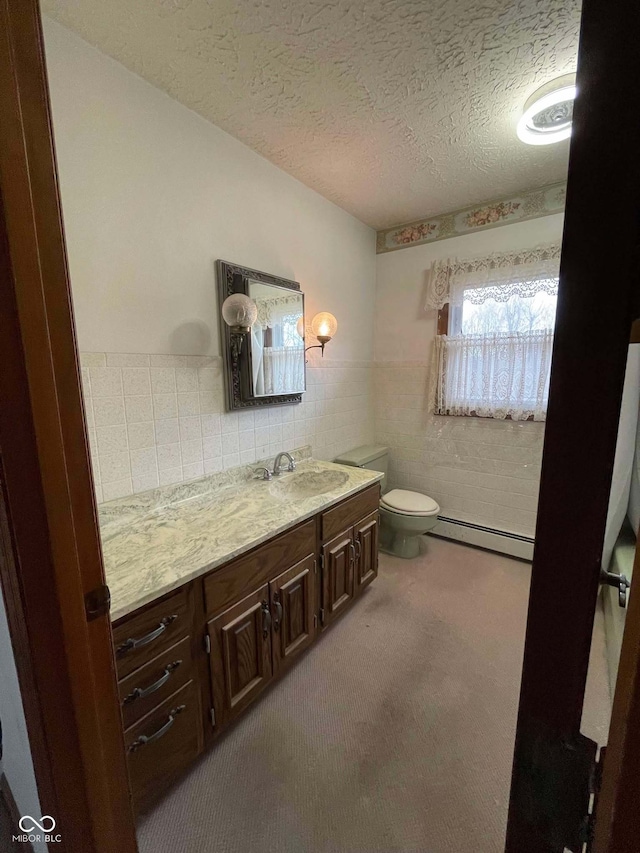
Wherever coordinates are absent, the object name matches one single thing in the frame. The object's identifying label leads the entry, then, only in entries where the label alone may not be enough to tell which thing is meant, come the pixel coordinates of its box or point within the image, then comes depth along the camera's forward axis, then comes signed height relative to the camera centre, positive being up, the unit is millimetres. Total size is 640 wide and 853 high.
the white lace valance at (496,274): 2146 +630
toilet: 2367 -976
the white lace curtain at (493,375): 2254 -43
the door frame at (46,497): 515 -203
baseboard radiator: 2463 -1261
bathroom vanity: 987 -788
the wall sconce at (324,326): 2133 +277
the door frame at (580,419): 287 -48
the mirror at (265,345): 1727 +145
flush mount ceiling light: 1348 +1064
